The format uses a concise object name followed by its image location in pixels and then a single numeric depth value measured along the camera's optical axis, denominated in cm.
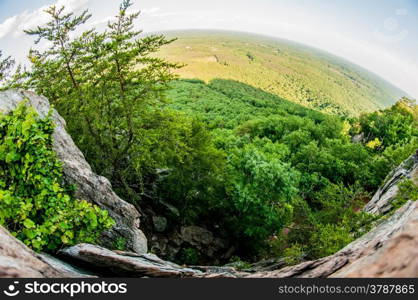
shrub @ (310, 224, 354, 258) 1175
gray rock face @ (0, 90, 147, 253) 915
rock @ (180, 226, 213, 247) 2197
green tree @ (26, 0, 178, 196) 1519
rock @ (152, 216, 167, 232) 2021
